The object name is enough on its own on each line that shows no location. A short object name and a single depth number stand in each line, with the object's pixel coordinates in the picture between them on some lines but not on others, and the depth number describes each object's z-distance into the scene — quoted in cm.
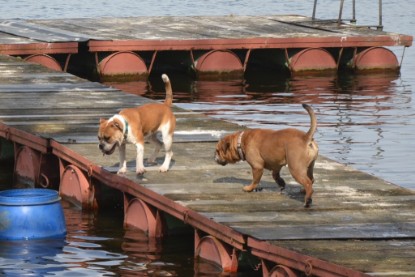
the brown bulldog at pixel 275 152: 1444
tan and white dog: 1553
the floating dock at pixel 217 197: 1312
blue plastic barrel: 1619
